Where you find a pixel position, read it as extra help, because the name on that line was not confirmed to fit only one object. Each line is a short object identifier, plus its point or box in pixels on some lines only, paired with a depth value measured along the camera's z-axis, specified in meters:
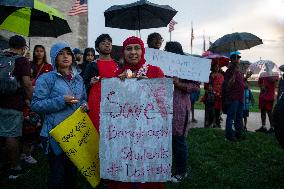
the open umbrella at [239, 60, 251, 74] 10.18
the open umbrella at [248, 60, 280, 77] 10.23
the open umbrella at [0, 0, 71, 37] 5.88
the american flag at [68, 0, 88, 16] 16.26
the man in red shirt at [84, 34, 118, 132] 3.91
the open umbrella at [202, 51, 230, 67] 11.37
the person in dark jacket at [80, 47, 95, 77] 7.07
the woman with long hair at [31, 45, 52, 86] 6.88
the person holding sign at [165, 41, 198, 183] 5.21
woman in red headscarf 3.62
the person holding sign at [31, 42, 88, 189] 3.79
